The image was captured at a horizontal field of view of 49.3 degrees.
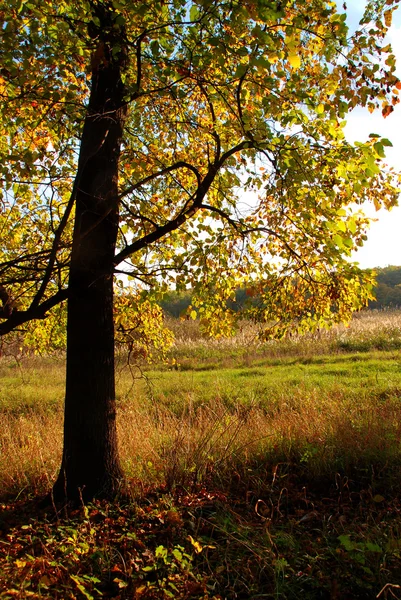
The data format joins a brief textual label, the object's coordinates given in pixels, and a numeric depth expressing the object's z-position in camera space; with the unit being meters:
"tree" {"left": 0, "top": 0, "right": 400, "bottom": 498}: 3.78
